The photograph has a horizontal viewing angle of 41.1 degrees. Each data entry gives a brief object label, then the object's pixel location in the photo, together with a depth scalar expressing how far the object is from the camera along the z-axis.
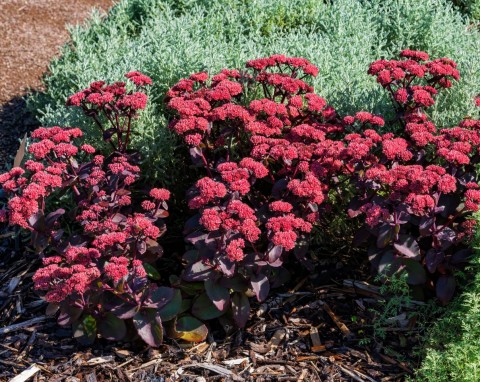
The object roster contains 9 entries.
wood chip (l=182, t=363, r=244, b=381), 3.10
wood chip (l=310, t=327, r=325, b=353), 3.24
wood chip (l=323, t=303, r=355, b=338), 3.30
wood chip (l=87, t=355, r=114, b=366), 3.20
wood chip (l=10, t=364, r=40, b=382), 3.12
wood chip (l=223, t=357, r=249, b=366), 3.19
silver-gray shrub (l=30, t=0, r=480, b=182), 4.14
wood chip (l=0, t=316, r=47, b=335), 3.49
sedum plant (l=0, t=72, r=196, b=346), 2.97
